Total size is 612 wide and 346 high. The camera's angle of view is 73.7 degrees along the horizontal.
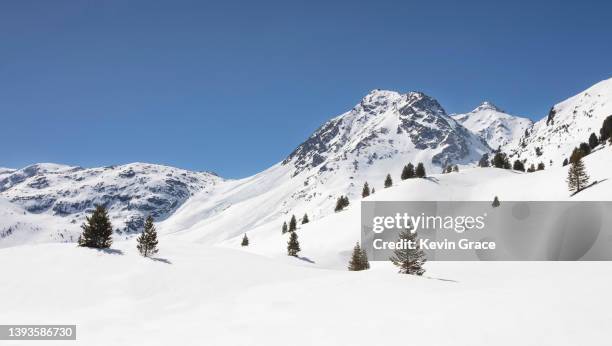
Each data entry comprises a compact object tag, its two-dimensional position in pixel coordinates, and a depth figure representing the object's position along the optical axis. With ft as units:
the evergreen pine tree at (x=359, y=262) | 166.71
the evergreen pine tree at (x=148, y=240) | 131.34
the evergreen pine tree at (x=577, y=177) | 223.71
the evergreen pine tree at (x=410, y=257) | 107.24
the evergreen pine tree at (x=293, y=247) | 239.77
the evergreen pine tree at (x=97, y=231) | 123.75
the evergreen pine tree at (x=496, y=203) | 276.00
